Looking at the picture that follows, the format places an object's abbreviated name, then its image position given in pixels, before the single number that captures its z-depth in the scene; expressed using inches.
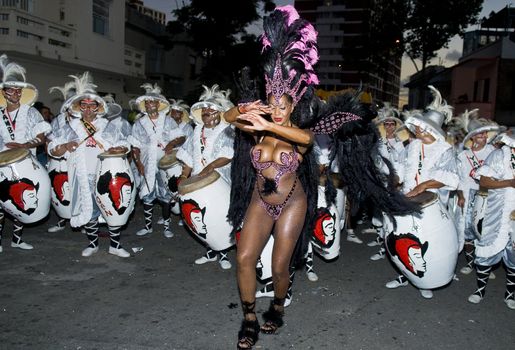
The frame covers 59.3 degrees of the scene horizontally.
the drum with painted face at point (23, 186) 189.2
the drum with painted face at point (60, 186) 220.2
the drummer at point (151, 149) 251.9
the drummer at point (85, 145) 199.0
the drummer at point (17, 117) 203.2
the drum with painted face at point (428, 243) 154.6
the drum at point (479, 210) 175.4
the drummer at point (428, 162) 169.9
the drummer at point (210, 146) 198.8
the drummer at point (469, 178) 204.4
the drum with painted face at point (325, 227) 169.8
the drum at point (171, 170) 235.5
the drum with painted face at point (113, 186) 192.2
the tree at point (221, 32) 822.5
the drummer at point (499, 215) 163.9
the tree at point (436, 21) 809.5
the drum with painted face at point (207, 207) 175.3
